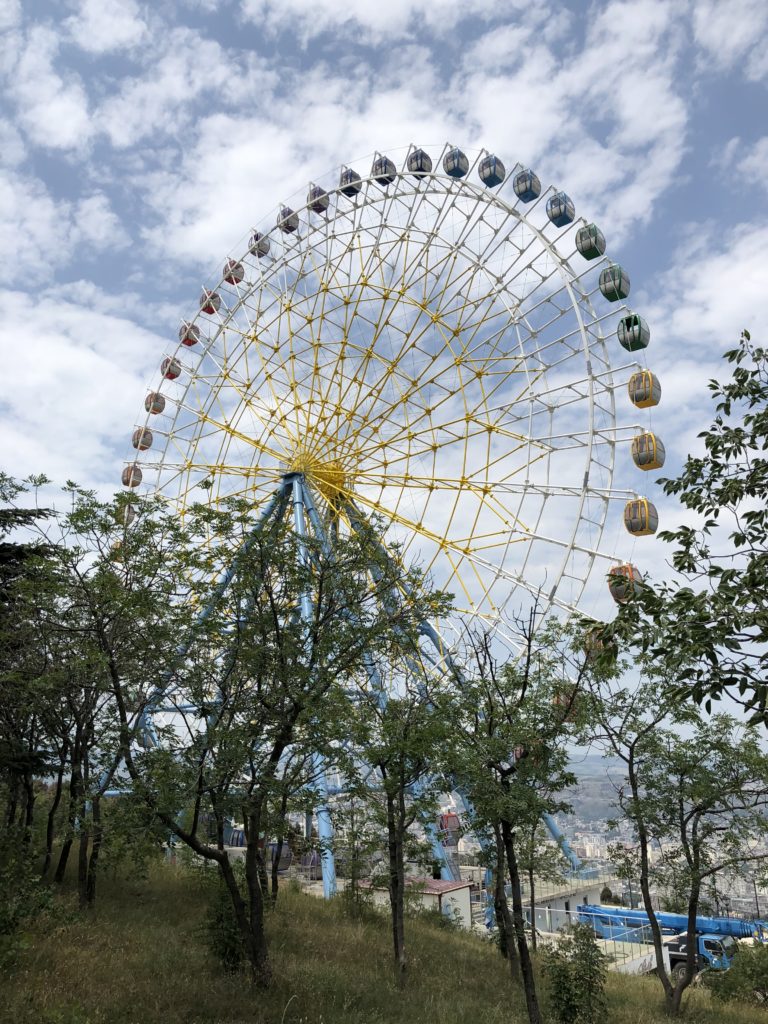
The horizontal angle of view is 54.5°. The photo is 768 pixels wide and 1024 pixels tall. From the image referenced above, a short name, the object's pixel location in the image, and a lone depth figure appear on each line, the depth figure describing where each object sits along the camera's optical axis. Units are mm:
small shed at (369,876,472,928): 21172
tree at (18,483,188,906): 10164
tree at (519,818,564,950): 14984
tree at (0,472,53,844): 12344
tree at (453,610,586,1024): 10102
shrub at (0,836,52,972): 9383
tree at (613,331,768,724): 5273
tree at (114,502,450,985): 9500
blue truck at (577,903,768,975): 21875
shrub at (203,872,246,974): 11430
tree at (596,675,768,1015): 12352
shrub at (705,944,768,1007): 14109
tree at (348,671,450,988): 12156
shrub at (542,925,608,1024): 11430
